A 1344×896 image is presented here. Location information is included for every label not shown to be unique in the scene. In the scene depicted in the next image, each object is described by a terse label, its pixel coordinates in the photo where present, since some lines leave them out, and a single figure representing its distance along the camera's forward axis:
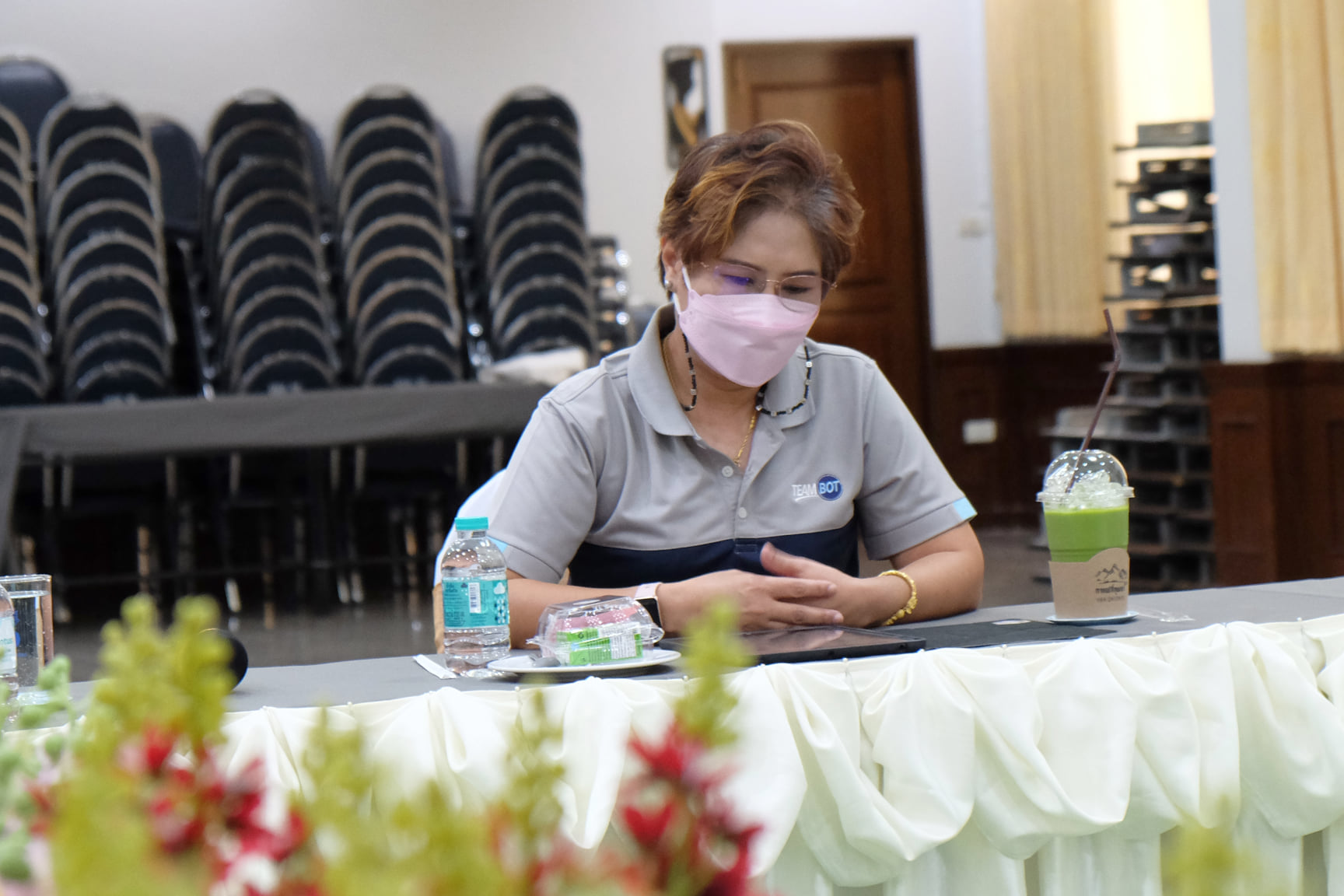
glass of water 3.71
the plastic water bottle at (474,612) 3.84
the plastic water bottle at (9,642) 3.68
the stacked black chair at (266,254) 9.27
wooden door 12.55
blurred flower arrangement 1.41
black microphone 3.70
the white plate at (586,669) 3.71
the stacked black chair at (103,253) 9.07
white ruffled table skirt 3.56
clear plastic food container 3.76
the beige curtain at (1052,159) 11.50
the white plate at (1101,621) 3.91
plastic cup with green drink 3.91
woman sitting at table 4.08
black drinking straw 3.88
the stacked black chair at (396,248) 9.52
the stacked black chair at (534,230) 9.66
